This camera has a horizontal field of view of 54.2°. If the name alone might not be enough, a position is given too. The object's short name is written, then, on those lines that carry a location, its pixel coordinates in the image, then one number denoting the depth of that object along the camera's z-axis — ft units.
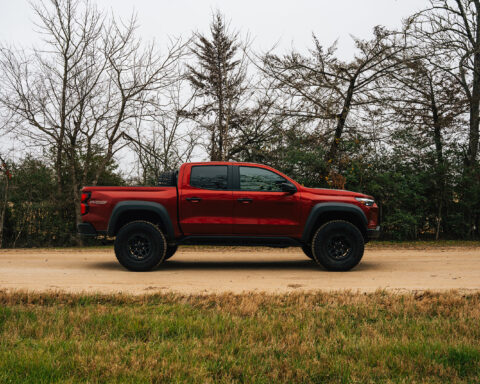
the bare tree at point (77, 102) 55.42
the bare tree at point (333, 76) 54.60
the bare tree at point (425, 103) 54.80
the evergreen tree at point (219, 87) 66.28
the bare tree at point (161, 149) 58.29
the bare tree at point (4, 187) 54.13
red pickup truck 27.20
